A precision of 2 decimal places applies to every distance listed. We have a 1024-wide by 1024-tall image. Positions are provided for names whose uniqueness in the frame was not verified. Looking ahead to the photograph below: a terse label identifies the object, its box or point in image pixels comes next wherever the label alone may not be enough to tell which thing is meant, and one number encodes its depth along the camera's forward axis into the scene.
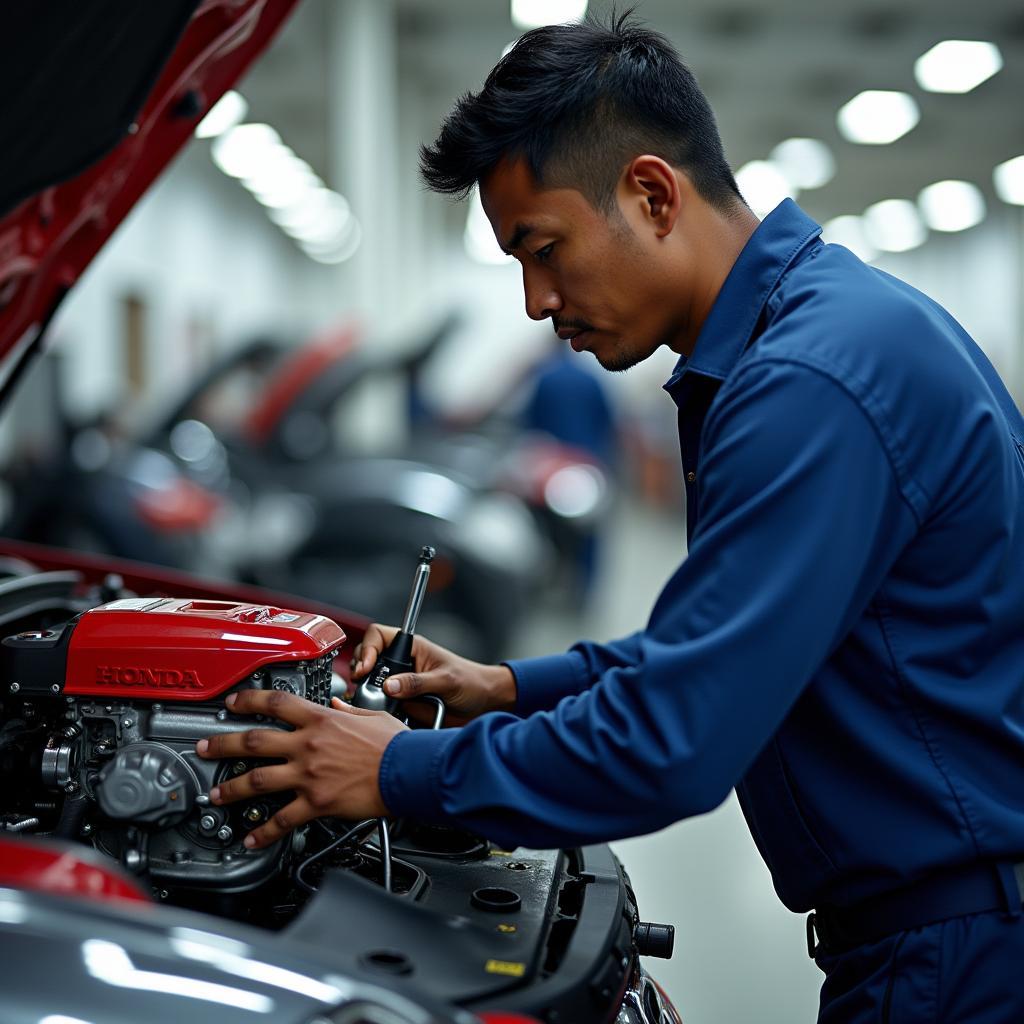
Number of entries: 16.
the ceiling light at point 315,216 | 18.66
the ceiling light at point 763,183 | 16.95
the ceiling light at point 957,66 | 10.80
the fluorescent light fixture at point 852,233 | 20.89
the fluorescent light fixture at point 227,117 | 10.84
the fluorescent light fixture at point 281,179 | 16.03
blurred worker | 7.36
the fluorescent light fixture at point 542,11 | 9.53
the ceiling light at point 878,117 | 12.77
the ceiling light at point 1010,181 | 15.49
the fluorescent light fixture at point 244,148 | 14.45
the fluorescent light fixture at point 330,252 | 22.15
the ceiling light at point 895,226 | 19.45
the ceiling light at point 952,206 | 17.81
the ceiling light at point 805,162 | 15.55
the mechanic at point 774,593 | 1.05
